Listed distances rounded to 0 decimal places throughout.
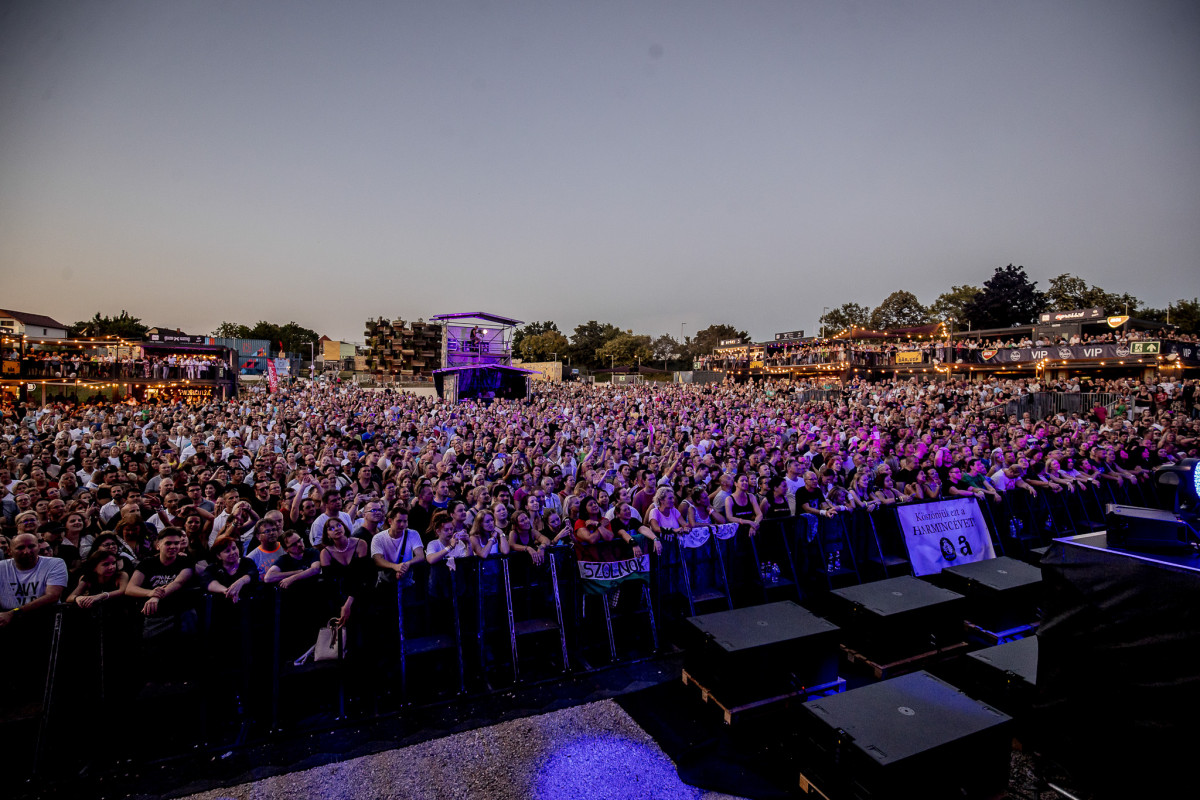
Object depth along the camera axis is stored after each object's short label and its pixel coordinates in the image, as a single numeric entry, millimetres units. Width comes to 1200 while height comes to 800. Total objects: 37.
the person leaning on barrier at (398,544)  5656
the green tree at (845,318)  97312
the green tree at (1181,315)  61406
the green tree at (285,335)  118812
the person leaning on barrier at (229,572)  4766
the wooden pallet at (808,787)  3701
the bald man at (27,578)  4598
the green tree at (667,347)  119875
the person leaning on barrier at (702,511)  7223
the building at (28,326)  68750
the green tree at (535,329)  108862
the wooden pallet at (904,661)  5402
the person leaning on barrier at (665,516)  6801
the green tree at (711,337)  118956
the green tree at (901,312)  85375
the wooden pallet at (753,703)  4602
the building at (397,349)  66812
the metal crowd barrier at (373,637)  4387
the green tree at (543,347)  92000
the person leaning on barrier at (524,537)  6121
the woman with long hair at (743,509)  7188
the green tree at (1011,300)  60875
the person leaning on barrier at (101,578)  4508
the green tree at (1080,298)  62312
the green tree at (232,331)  119931
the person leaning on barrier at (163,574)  4559
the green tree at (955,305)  70812
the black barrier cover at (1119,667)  3160
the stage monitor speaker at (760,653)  4660
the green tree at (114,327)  86938
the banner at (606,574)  6133
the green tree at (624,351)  90312
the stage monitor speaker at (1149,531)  3381
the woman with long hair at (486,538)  5848
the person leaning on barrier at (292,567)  5039
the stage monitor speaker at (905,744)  3309
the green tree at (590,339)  99188
